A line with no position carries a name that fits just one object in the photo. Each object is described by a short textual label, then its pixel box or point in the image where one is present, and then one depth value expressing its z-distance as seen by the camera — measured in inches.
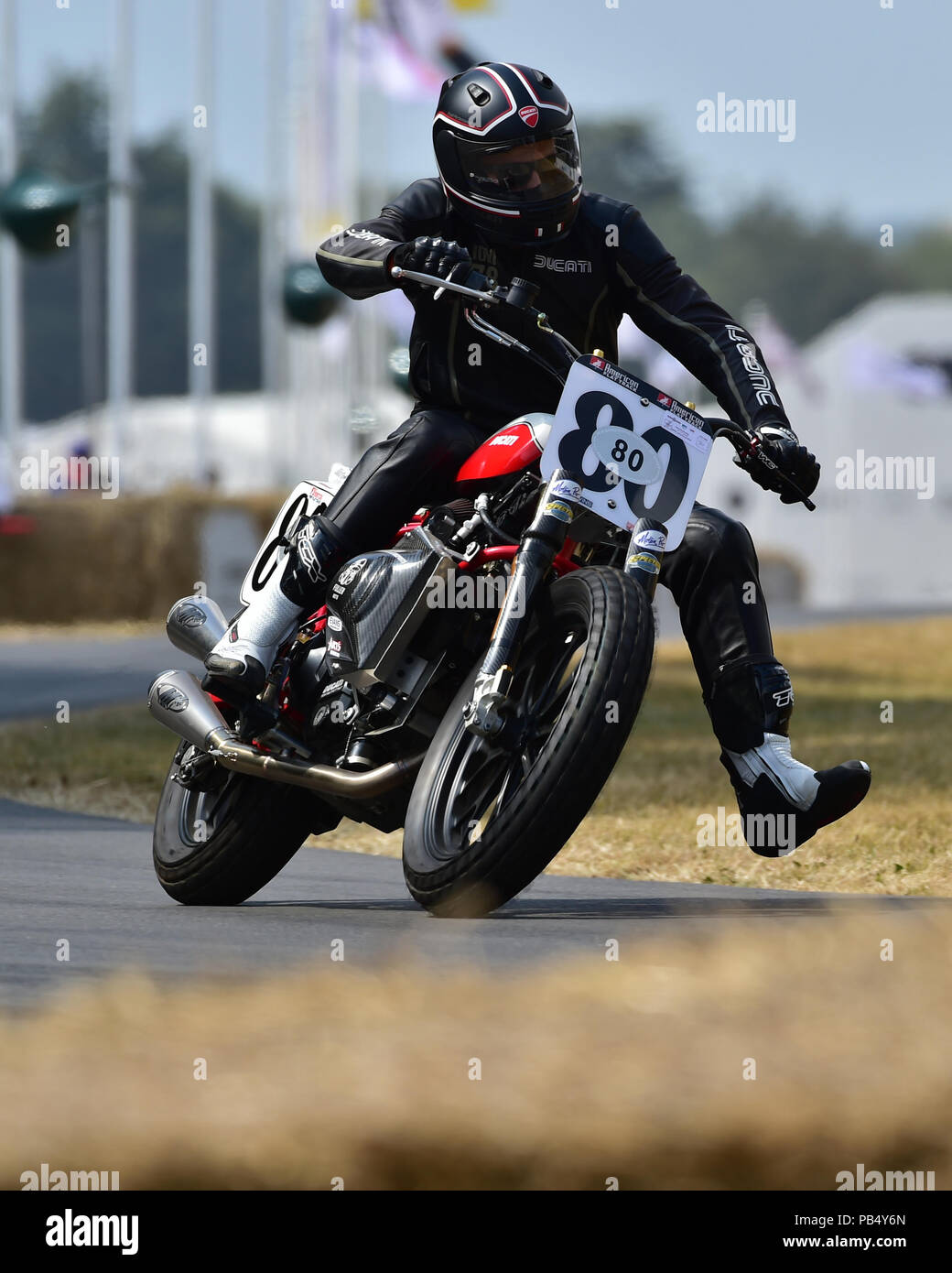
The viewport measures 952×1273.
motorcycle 188.2
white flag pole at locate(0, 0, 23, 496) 1092.5
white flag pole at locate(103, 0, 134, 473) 1184.2
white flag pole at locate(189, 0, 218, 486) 1233.4
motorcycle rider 207.9
